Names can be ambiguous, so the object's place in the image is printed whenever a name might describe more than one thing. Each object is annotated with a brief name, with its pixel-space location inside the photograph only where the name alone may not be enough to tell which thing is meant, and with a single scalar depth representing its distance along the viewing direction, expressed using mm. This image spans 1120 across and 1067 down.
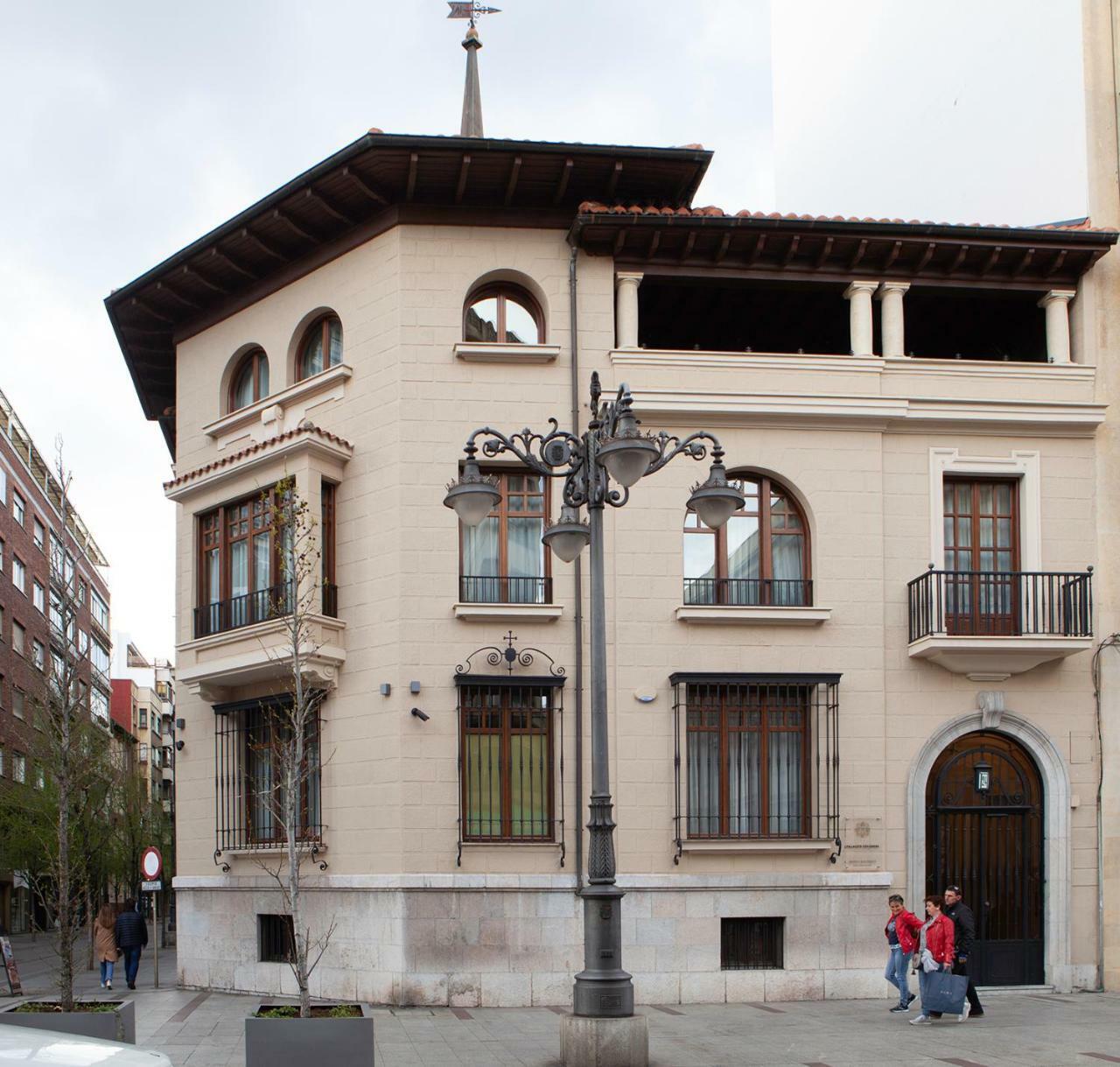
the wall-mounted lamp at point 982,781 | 20125
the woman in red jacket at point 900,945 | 17562
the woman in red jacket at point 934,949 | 16688
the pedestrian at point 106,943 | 23319
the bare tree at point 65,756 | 14055
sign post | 24764
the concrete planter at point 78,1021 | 12008
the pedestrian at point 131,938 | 23203
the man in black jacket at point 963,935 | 17234
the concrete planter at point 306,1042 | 11438
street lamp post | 12586
